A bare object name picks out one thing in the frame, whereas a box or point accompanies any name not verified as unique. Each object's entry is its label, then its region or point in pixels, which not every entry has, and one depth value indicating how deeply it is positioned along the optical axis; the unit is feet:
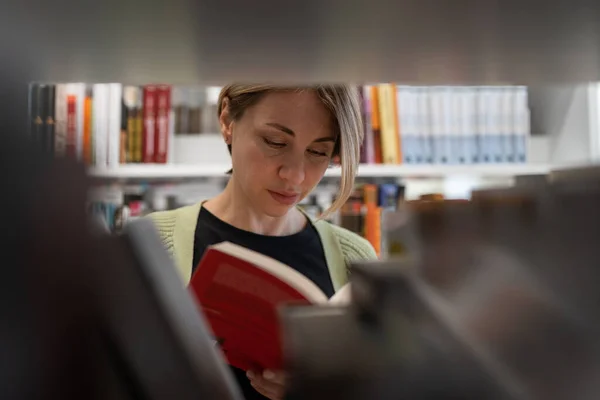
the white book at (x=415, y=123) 6.95
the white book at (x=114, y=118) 6.53
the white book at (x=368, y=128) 7.00
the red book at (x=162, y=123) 6.90
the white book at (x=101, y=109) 6.29
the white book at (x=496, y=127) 7.01
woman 3.62
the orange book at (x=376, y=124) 7.00
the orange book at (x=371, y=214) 6.77
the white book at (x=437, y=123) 6.92
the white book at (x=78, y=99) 6.06
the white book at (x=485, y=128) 7.00
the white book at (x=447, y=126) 6.93
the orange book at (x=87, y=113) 6.34
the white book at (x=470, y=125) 6.97
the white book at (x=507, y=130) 7.03
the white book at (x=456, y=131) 6.95
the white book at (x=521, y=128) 7.01
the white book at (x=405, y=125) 6.96
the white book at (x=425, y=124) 6.94
